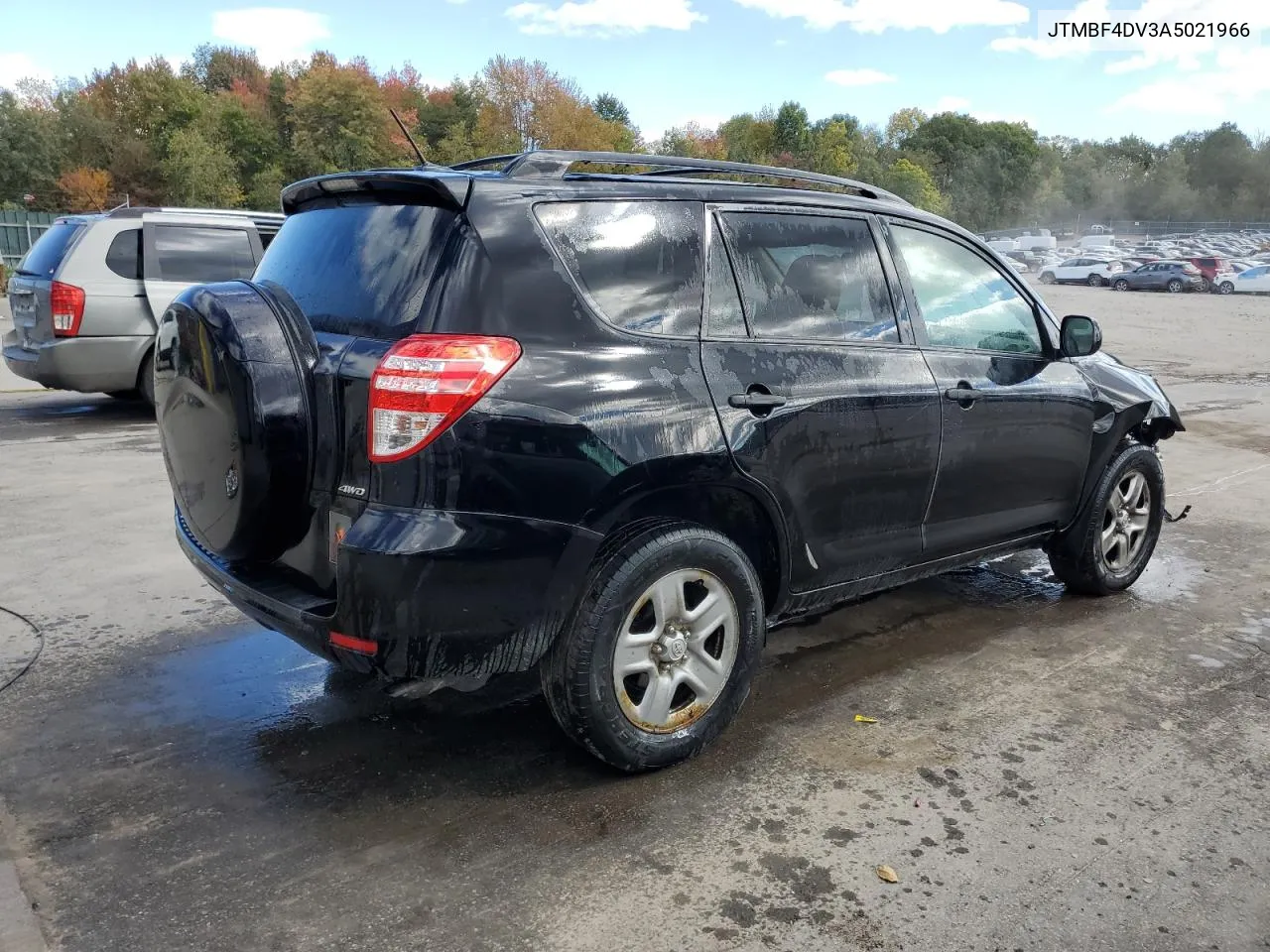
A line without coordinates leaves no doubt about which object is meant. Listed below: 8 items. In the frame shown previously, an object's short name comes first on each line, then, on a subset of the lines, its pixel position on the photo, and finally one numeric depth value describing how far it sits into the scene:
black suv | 2.84
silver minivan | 9.17
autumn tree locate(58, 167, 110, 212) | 59.78
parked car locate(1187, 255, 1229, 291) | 42.98
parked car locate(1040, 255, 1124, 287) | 47.28
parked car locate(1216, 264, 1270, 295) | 41.41
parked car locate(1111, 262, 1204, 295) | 43.41
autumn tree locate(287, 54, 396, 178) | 68.25
